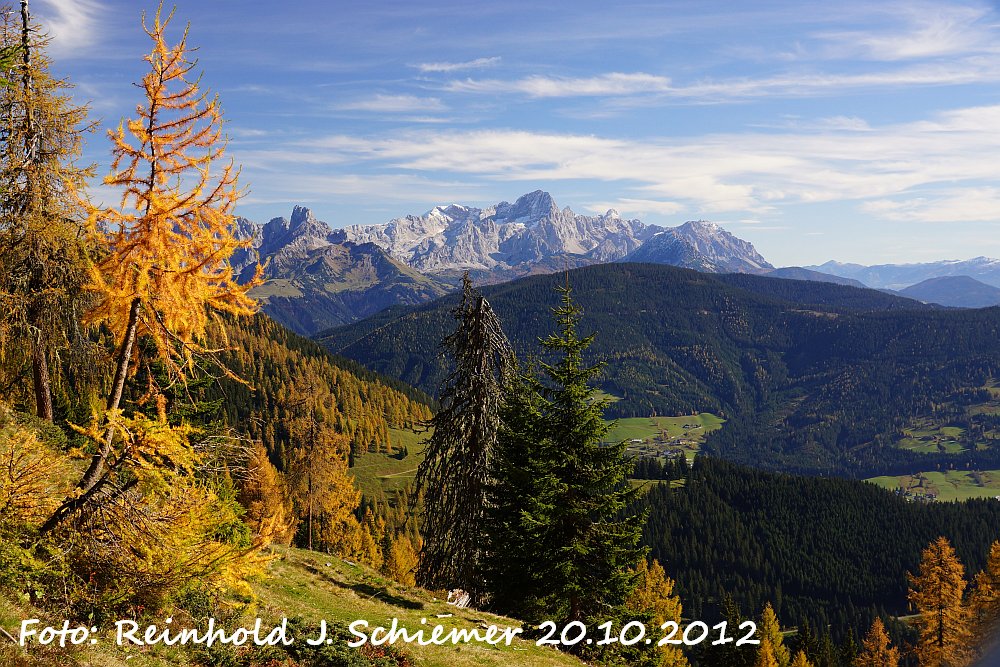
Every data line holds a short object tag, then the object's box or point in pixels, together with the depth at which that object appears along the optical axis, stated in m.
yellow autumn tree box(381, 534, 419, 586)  92.31
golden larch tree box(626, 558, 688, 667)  81.11
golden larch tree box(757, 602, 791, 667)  91.38
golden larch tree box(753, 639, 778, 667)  78.75
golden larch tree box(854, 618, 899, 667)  85.62
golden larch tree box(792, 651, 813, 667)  84.94
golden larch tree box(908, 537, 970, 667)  65.25
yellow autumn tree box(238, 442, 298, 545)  55.88
